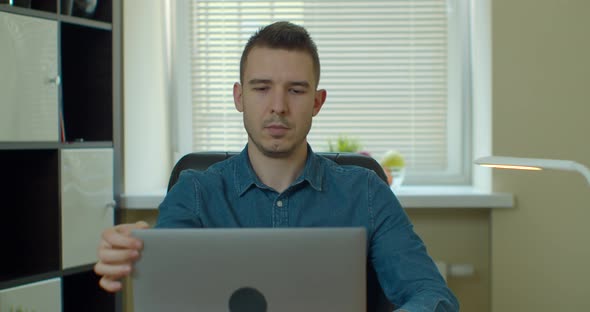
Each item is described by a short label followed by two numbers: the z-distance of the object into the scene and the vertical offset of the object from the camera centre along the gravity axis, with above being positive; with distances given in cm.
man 142 -9
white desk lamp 117 -4
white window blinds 297 +31
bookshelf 208 -1
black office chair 165 -5
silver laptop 90 -17
